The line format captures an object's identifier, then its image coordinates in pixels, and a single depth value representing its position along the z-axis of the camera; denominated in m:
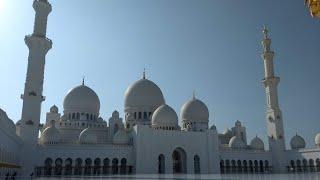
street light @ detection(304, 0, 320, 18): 11.68
